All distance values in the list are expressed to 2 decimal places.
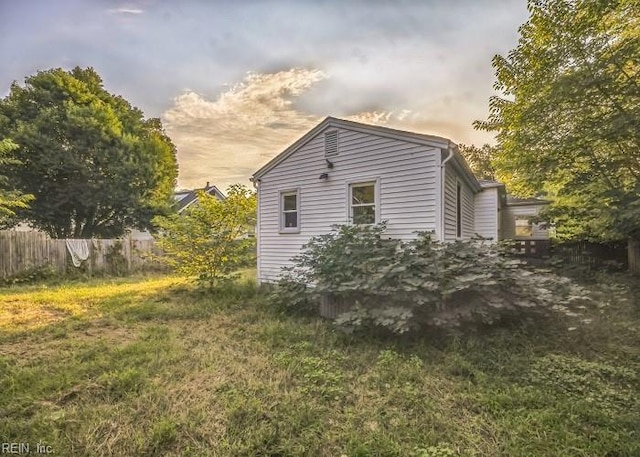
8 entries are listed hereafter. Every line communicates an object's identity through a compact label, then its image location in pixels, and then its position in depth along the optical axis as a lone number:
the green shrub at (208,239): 8.15
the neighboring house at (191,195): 23.12
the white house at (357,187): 6.95
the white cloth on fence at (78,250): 11.12
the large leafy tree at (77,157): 13.98
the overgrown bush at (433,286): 4.45
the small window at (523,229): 17.41
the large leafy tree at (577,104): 5.19
